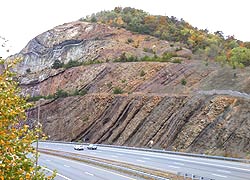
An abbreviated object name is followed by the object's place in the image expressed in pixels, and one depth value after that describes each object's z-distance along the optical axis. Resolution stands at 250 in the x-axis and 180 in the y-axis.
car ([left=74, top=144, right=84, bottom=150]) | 49.98
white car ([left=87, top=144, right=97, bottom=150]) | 49.58
